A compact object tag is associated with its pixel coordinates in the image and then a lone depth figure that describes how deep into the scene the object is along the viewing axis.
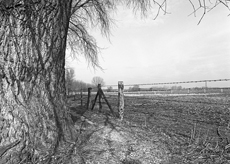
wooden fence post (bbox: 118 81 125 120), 5.36
